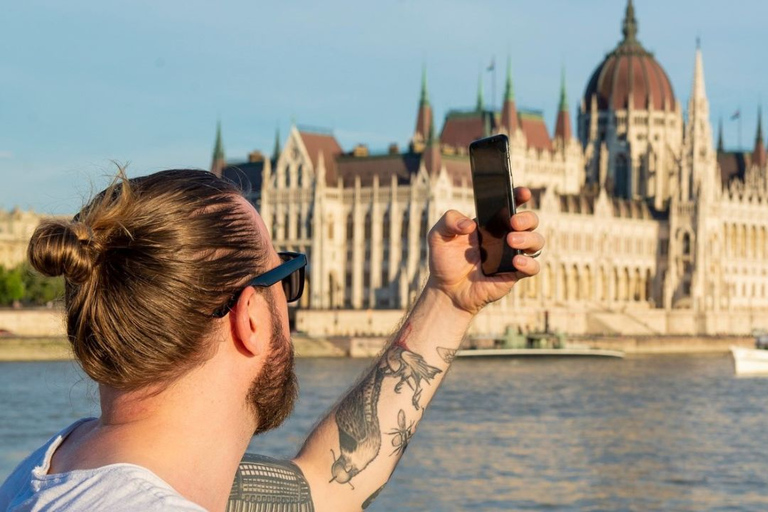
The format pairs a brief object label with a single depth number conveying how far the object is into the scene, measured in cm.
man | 204
